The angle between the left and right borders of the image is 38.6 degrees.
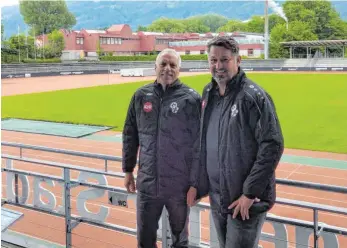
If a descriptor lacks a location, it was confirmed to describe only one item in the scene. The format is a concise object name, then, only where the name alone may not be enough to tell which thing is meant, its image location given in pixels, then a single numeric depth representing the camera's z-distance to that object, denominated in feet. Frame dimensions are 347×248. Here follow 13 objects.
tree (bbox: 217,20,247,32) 247.91
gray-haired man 8.40
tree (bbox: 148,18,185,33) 283.59
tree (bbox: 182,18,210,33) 307.80
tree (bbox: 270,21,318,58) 146.30
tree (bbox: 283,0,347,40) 184.85
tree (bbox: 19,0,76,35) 252.62
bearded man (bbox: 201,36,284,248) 6.64
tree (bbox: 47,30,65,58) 152.03
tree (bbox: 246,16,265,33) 232.12
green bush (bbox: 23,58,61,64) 122.80
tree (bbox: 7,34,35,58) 132.26
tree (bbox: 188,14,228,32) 431.43
